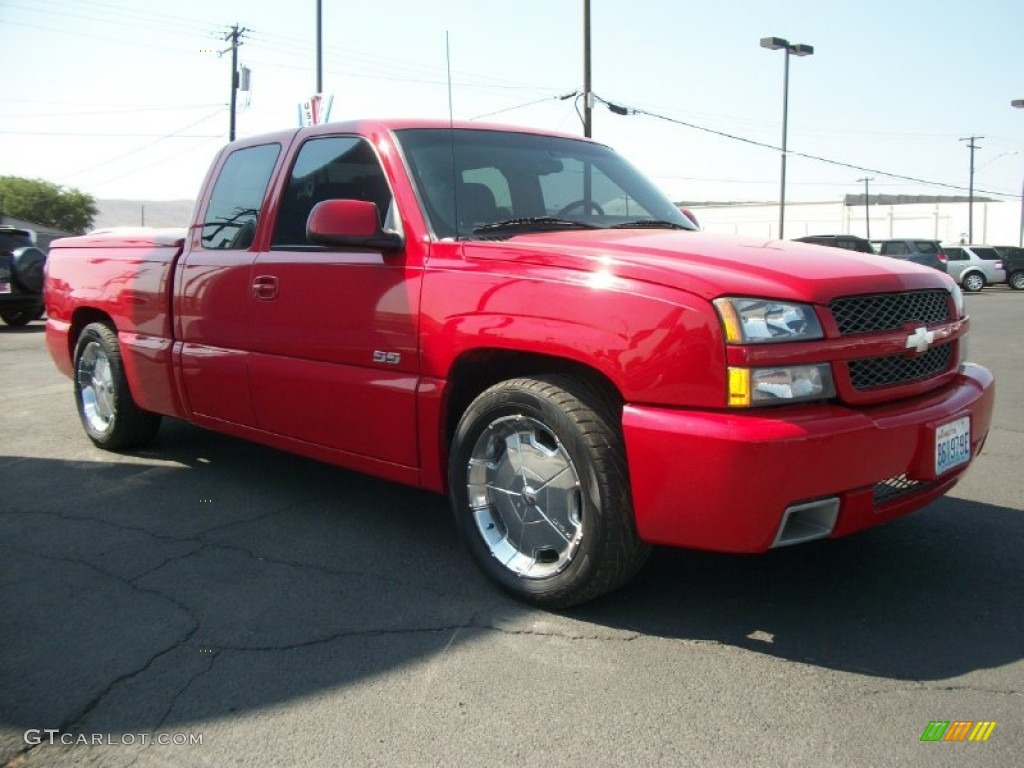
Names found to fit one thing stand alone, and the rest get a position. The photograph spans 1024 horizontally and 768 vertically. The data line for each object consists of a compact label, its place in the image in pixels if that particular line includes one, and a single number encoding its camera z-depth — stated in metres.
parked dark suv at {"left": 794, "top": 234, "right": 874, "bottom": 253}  24.41
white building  70.25
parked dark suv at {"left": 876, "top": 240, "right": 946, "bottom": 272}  28.11
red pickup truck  2.68
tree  71.69
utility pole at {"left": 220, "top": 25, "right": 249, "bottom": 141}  37.28
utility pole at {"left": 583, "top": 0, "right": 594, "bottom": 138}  18.80
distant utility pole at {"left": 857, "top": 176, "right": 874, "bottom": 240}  66.62
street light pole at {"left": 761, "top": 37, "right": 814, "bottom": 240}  27.64
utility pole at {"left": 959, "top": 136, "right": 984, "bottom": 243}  56.28
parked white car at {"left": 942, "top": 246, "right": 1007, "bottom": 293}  31.08
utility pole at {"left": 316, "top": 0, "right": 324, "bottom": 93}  20.16
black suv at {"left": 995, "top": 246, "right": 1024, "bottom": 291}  32.41
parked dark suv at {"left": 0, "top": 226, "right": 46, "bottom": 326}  13.85
